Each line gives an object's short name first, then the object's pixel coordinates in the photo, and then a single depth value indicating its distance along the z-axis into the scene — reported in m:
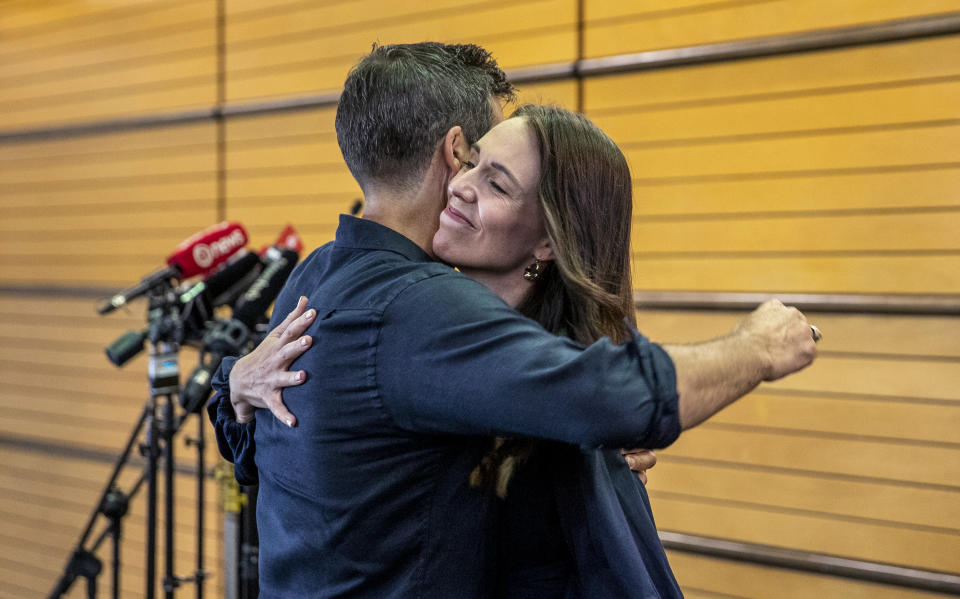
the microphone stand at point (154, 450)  3.01
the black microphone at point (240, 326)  2.83
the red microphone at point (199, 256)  3.10
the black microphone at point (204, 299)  2.98
